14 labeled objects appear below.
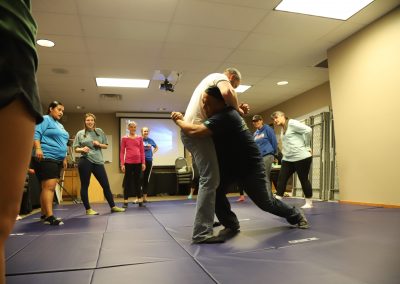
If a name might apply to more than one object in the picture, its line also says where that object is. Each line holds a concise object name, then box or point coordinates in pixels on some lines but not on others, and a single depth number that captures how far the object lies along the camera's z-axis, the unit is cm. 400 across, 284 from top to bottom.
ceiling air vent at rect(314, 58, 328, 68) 573
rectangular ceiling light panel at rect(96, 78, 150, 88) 652
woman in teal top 313
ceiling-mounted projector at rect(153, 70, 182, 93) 608
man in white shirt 204
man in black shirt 208
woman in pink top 507
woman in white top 402
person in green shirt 53
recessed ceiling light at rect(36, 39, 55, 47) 448
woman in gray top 385
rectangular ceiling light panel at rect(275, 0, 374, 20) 369
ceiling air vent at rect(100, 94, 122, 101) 773
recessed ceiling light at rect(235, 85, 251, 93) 716
